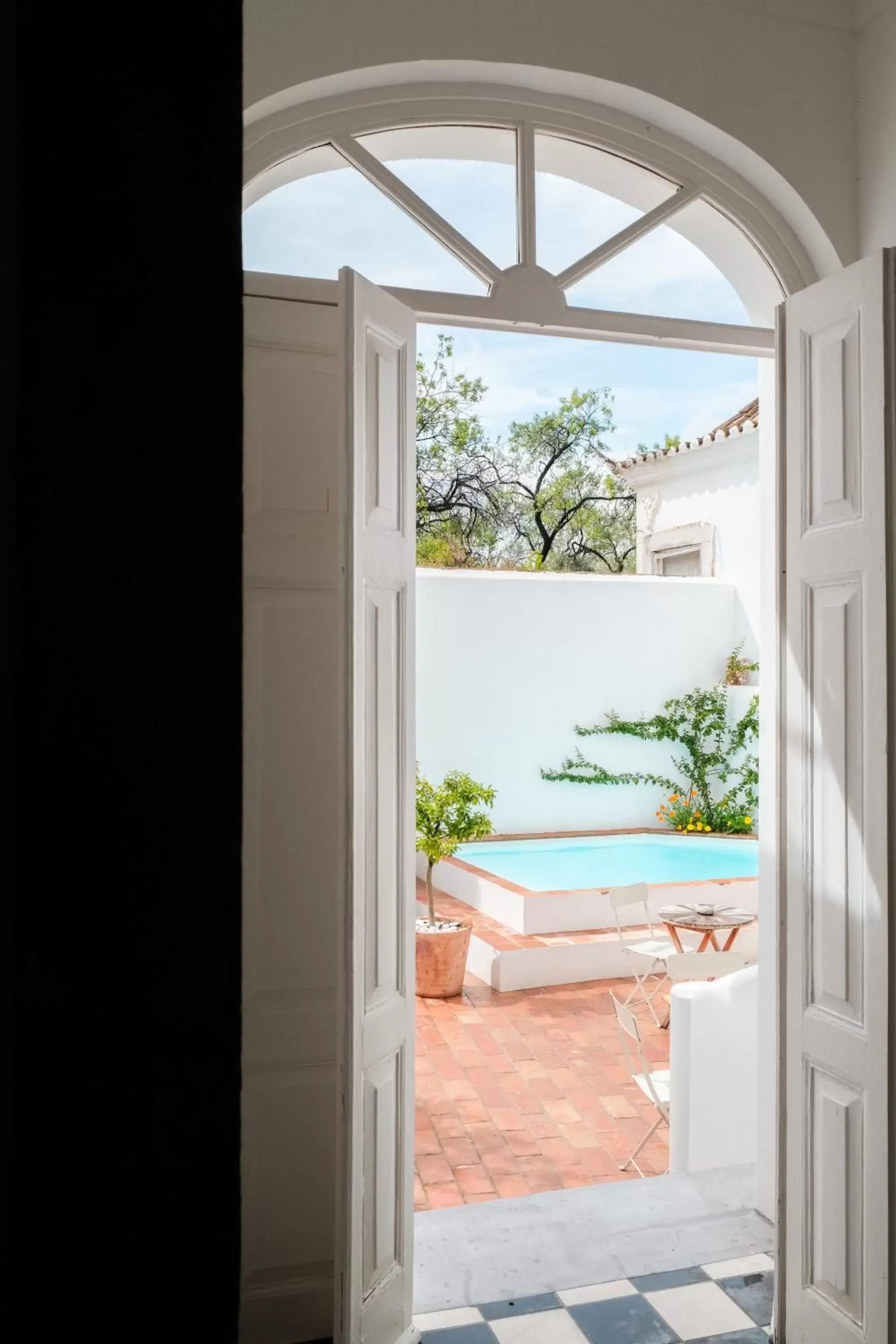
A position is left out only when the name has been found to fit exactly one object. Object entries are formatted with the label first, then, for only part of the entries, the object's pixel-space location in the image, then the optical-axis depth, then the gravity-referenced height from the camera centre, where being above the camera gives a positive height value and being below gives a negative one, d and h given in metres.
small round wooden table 5.19 -1.26
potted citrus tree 5.35 -0.87
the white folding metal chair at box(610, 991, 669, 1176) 3.36 -1.56
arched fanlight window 2.32 +1.13
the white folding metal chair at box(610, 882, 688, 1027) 5.21 -1.44
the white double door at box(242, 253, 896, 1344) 1.96 -0.27
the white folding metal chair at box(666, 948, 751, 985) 3.59 -1.04
